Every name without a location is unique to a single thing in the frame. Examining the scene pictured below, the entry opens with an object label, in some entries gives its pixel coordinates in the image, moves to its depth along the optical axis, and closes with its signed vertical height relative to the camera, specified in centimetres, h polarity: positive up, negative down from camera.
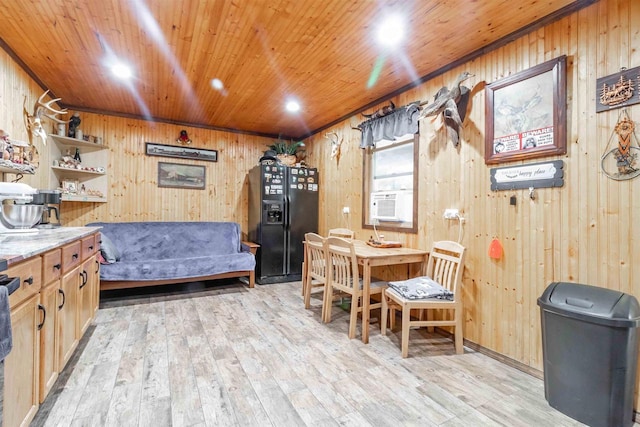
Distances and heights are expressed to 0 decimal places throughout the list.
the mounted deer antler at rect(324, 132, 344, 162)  446 +103
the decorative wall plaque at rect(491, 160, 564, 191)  202 +28
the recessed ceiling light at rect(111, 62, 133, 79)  289 +140
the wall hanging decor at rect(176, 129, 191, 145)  472 +117
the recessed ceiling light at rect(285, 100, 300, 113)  384 +142
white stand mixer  206 -4
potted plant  491 +105
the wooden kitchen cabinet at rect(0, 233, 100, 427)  128 -62
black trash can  153 -74
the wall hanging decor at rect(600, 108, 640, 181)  170 +36
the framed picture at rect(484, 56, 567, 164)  200 +73
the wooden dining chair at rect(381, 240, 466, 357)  235 -67
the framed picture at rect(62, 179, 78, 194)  378 +31
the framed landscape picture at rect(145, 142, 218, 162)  455 +95
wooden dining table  261 -42
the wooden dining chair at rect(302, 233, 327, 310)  315 -54
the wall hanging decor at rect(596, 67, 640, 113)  170 +74
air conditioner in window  325 +9
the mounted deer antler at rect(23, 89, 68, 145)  293 +90
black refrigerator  459 -5
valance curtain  311 +101
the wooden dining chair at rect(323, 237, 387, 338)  267 -61
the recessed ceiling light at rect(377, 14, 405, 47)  215 +139
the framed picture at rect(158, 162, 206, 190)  465 +57
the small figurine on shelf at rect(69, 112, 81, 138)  385 +112
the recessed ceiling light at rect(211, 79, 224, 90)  323 +142
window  321 +34
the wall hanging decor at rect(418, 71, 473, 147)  254 +95
